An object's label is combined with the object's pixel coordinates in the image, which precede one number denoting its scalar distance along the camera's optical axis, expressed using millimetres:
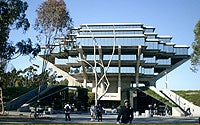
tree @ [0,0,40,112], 22499
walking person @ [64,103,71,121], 22788
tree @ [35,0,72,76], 27097
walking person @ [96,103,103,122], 24008
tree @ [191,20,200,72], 35404
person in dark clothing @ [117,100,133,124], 11299
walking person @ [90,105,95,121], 24032
